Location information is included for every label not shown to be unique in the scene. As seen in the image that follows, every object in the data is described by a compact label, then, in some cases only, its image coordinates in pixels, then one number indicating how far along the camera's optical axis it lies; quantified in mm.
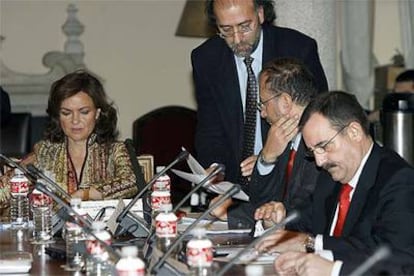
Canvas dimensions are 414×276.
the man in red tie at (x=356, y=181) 4489
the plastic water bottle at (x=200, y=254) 3945
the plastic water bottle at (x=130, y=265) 3586
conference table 4689
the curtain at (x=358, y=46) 11297
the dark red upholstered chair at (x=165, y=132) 9244
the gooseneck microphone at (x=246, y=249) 3687
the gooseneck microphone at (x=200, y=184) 4653
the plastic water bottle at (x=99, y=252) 4337
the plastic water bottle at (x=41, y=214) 5677
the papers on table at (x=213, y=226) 5595
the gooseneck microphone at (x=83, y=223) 3967
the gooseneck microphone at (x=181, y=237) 3974
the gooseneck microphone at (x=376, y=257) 3218
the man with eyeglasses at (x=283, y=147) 5542
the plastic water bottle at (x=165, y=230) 4487
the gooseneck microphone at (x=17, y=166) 5498
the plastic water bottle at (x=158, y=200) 5456
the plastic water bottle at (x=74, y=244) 4904
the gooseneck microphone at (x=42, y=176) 5244
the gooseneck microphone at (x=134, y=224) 5496
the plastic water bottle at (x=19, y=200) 6048
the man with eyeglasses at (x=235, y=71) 6140
